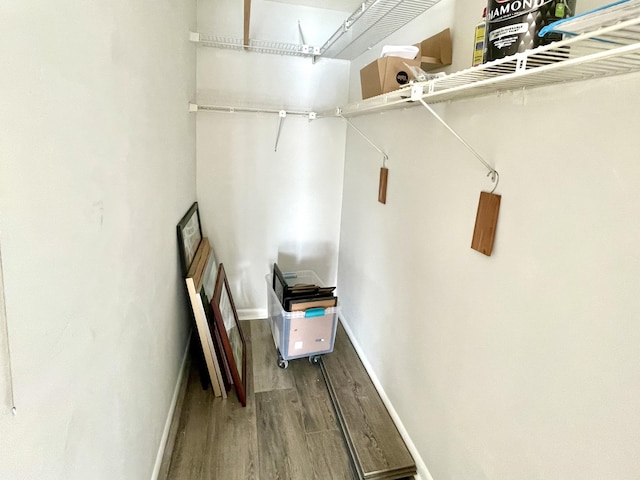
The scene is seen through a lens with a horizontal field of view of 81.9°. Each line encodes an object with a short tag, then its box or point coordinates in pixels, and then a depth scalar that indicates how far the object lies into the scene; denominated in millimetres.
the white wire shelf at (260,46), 2365
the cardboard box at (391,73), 1524
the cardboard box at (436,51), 1495
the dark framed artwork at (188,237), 1998
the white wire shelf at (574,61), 584
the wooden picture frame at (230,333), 2057
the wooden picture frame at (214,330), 2109
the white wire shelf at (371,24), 1586
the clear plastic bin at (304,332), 2293
